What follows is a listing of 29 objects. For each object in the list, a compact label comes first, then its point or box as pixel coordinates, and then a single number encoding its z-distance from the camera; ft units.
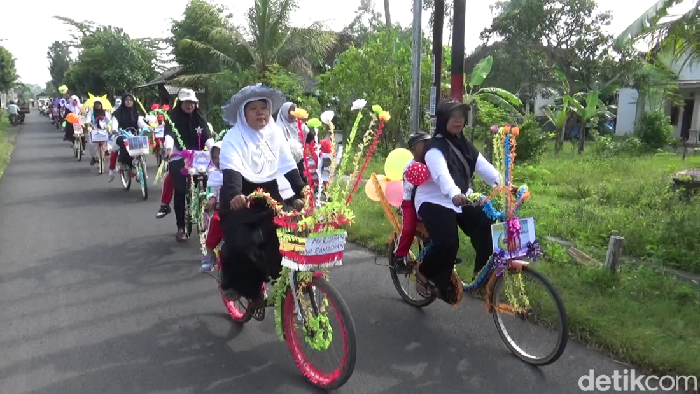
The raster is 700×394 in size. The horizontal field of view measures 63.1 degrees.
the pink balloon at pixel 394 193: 17.01
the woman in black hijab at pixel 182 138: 23.67
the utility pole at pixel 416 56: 24.84
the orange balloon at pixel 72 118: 46.14
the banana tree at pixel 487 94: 47.73
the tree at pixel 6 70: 119.96
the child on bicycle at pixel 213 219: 14.17
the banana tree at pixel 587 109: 58.29
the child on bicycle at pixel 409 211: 15.53
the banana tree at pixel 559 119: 58.65
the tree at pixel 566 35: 75.20
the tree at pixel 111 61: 90.02
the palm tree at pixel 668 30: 24.53
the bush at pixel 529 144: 49.55
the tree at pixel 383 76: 47.24
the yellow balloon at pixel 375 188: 17.47
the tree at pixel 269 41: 61.00
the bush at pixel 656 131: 63.82
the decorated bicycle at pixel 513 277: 12.71
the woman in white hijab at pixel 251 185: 12.62
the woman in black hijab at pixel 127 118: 35.22
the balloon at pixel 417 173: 14.23
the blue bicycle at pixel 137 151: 32.86
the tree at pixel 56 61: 212.35
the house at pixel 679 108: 78.89
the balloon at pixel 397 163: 17.10
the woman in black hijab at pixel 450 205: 14.24
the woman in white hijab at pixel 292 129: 21.34
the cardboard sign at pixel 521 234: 12.86
